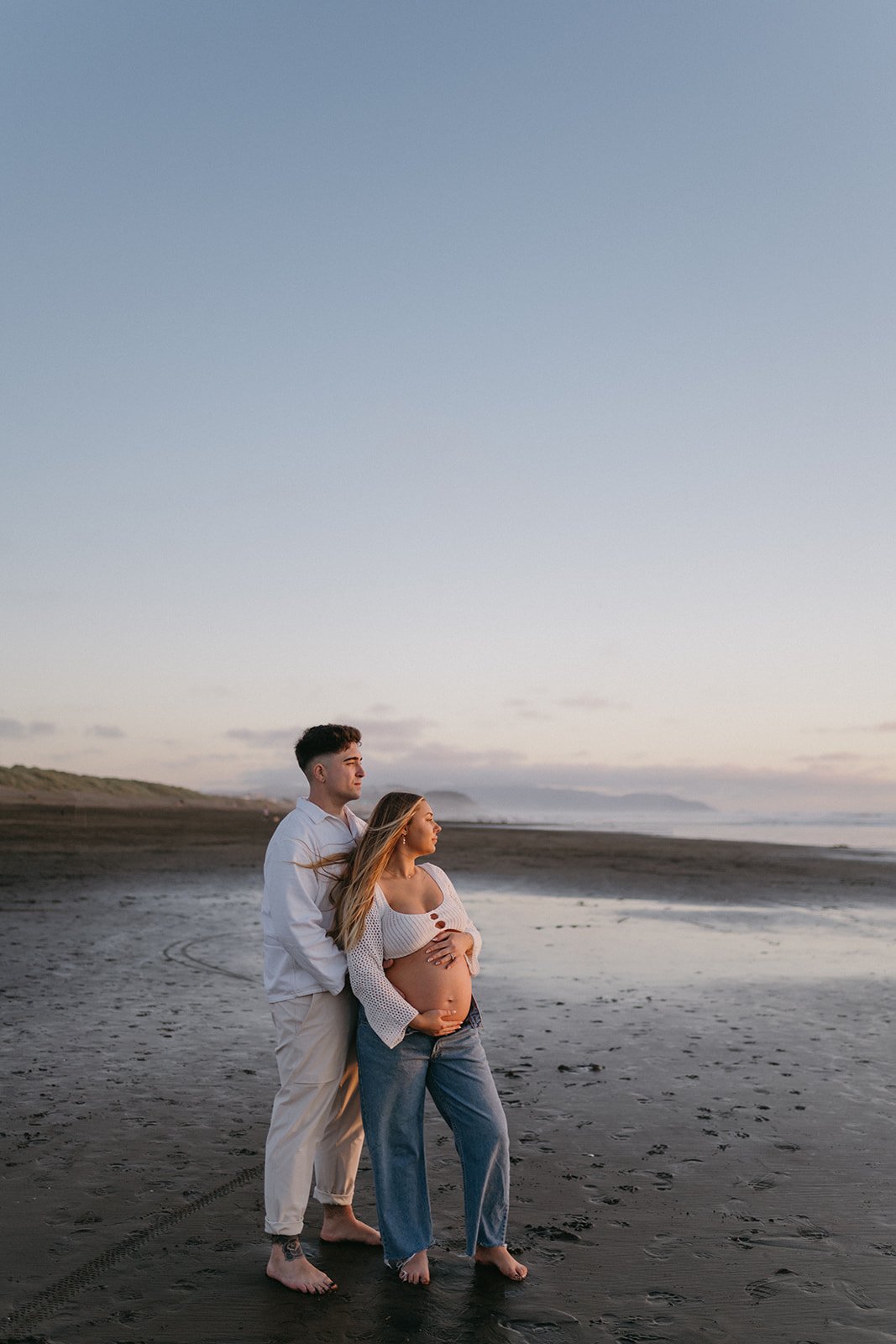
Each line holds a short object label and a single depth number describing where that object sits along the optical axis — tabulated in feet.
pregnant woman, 14.25
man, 14.34
